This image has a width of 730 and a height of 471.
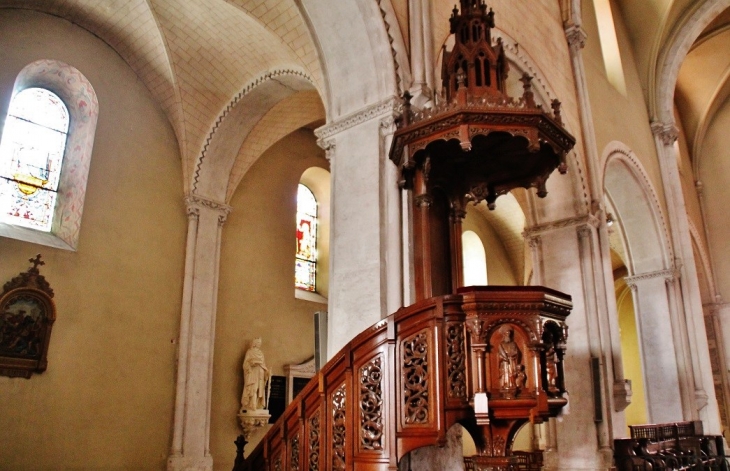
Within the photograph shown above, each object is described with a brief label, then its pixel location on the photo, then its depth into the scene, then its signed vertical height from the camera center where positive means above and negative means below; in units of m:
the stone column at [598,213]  9.10 +3.21
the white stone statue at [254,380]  10.42 +0.83
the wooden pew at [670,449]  8.54 -0.20
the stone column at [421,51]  6.23 +3.66
